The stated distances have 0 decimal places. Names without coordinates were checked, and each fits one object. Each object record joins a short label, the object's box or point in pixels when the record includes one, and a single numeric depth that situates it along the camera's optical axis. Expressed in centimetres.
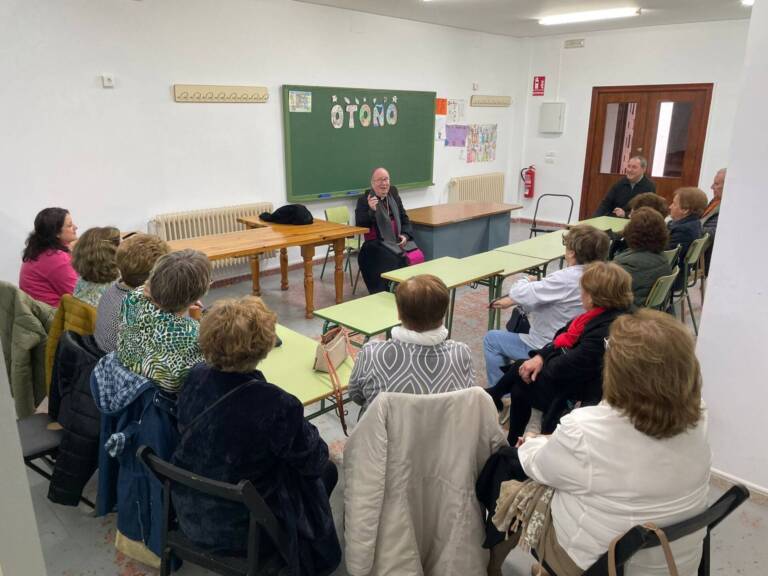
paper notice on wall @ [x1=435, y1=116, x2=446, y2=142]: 740
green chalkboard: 582
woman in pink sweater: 301
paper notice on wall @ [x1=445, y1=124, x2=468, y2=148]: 762
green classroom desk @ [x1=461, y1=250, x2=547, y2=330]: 378
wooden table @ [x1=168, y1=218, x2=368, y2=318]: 410
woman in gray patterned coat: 184
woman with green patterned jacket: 186
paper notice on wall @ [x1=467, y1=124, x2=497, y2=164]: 802
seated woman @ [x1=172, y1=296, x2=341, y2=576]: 153
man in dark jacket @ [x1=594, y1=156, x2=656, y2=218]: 557
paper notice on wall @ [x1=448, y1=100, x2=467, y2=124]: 754
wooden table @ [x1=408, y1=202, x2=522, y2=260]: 555
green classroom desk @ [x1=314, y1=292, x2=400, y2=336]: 278
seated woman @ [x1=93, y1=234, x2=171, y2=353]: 212
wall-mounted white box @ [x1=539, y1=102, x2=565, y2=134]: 829
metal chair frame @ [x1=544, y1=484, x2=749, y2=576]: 124
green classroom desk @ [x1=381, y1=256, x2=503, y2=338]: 354
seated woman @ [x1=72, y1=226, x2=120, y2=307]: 239
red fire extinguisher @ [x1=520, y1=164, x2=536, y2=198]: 880
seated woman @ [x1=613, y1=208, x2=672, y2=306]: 308
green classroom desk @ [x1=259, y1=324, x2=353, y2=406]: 205
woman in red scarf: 225
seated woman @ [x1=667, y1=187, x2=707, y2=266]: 412
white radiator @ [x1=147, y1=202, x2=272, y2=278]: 496
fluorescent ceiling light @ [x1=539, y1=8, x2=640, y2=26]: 624
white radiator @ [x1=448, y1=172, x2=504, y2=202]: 791
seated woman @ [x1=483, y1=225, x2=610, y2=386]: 276
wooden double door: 728
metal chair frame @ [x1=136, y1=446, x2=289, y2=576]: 144
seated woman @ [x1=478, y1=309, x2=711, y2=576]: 129
